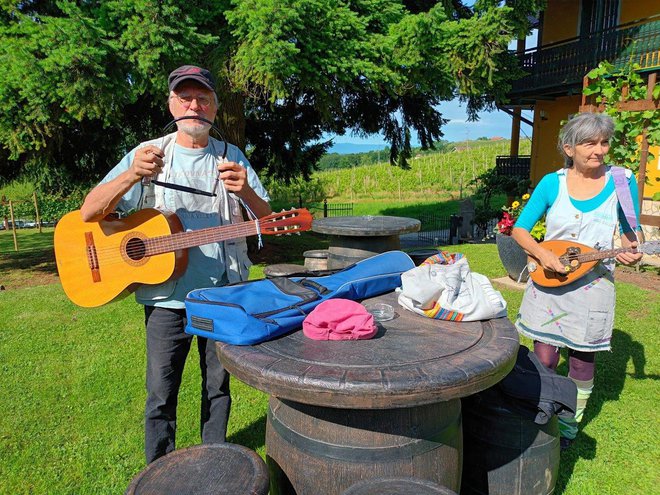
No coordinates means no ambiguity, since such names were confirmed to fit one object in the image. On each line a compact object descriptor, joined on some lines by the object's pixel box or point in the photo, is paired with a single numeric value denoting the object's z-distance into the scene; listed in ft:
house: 33.94
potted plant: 22.09
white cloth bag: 7.05
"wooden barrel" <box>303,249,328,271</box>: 18.12
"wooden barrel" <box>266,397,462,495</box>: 5.92
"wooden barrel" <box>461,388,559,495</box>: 7.45
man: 7.74
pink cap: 6.36
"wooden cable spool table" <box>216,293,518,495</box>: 5.23
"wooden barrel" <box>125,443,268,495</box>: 5.42
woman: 8.64
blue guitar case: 6.31
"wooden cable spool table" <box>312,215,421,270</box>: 15.30
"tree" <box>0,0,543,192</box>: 19.43
